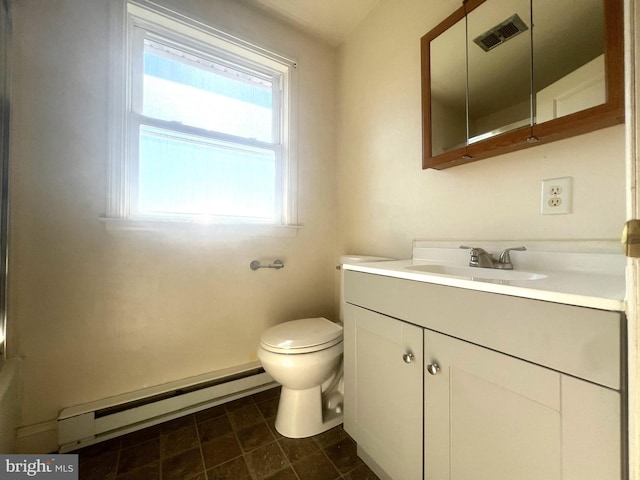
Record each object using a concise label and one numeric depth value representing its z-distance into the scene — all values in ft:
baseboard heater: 3.54
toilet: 3.65
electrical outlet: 2.71
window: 4.23
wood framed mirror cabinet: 2.37
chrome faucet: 2.98
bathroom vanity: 1.50
